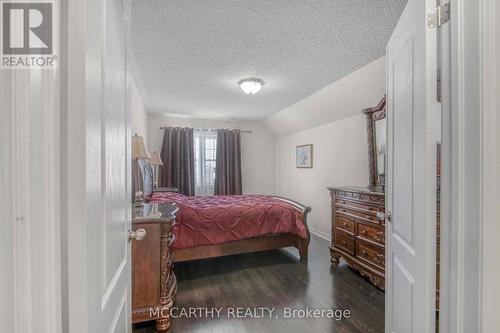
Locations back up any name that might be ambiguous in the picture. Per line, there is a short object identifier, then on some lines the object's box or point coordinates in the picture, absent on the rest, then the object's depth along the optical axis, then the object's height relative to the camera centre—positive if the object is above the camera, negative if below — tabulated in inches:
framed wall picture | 181.0 +7.6
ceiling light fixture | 115.6 +41.1
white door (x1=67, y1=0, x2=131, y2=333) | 19.6 -0.3
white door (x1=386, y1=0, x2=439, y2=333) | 33.4 -1.6
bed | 104.8 -30.7
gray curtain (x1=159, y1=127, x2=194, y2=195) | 194.2 +4.5
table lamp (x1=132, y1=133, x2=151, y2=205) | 88.3 +6.4
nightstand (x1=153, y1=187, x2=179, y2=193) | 164.6 -17.8
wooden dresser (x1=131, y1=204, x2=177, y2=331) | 66.6 -30.9
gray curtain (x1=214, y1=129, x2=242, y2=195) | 208.5 +1.9
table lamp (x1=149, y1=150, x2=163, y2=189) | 154.0 +3.3
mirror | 111.2 +10.7
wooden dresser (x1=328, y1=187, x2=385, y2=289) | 91.4 -30.0
